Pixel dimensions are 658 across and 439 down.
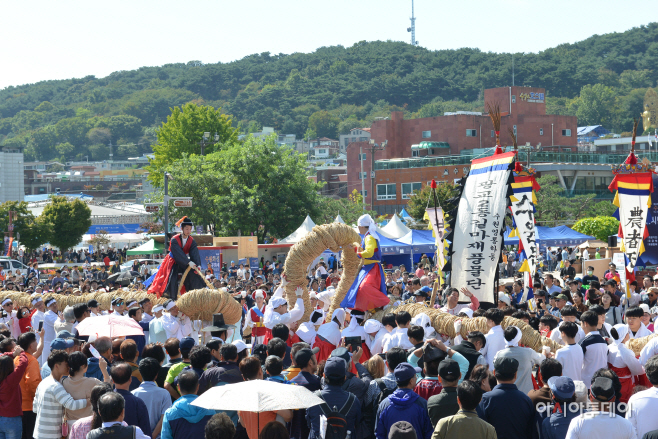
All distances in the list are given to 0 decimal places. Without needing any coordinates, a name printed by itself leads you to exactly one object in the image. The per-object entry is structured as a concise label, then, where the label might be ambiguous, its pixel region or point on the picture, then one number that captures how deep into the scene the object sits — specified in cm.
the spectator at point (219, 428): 877
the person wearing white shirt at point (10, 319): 2309
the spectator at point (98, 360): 1286
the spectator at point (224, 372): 1165
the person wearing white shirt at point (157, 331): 1881
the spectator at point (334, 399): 1043
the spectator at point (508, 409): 1015
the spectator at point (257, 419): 1044
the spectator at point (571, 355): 1262
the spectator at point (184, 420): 1022
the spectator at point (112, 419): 918
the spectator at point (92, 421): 988
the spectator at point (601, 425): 897
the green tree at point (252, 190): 6894
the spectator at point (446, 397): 1028
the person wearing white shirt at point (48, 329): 1982
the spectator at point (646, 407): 981
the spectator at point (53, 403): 1136
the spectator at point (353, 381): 1121
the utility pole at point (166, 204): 4499
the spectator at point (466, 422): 915
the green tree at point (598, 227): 6460
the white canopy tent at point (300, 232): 5669
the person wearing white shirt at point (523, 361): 1241
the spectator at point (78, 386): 1143
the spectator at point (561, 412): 967
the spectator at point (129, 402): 1063
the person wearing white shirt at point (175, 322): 1861
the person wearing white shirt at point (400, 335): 1419
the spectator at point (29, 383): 1355
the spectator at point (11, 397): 1287
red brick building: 13668
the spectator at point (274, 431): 949
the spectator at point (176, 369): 1229
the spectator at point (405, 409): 1022
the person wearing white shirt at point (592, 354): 1309
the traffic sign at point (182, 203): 3959
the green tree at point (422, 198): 8041
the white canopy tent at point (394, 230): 5588
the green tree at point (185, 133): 9454
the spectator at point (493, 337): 1398
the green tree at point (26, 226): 8222
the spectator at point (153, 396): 1125
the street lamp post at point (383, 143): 13216
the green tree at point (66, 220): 8524
